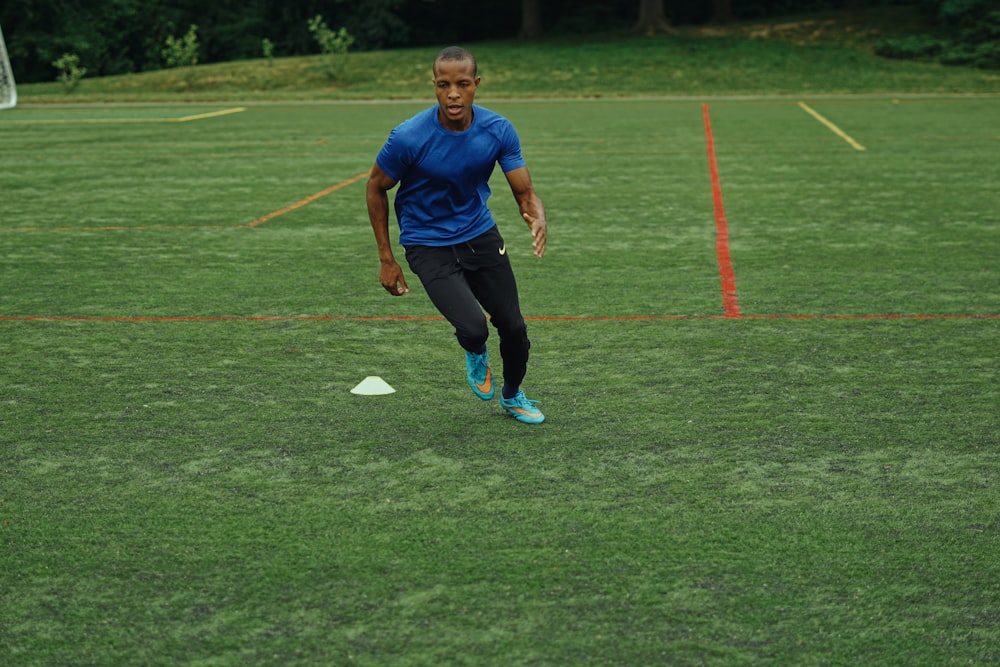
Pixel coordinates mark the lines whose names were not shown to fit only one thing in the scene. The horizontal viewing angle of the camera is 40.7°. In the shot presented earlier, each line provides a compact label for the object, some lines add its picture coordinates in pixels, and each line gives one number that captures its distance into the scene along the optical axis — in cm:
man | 599
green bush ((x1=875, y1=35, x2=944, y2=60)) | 4341
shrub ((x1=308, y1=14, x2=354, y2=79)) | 4538
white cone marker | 718
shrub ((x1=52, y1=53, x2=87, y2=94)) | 4218
